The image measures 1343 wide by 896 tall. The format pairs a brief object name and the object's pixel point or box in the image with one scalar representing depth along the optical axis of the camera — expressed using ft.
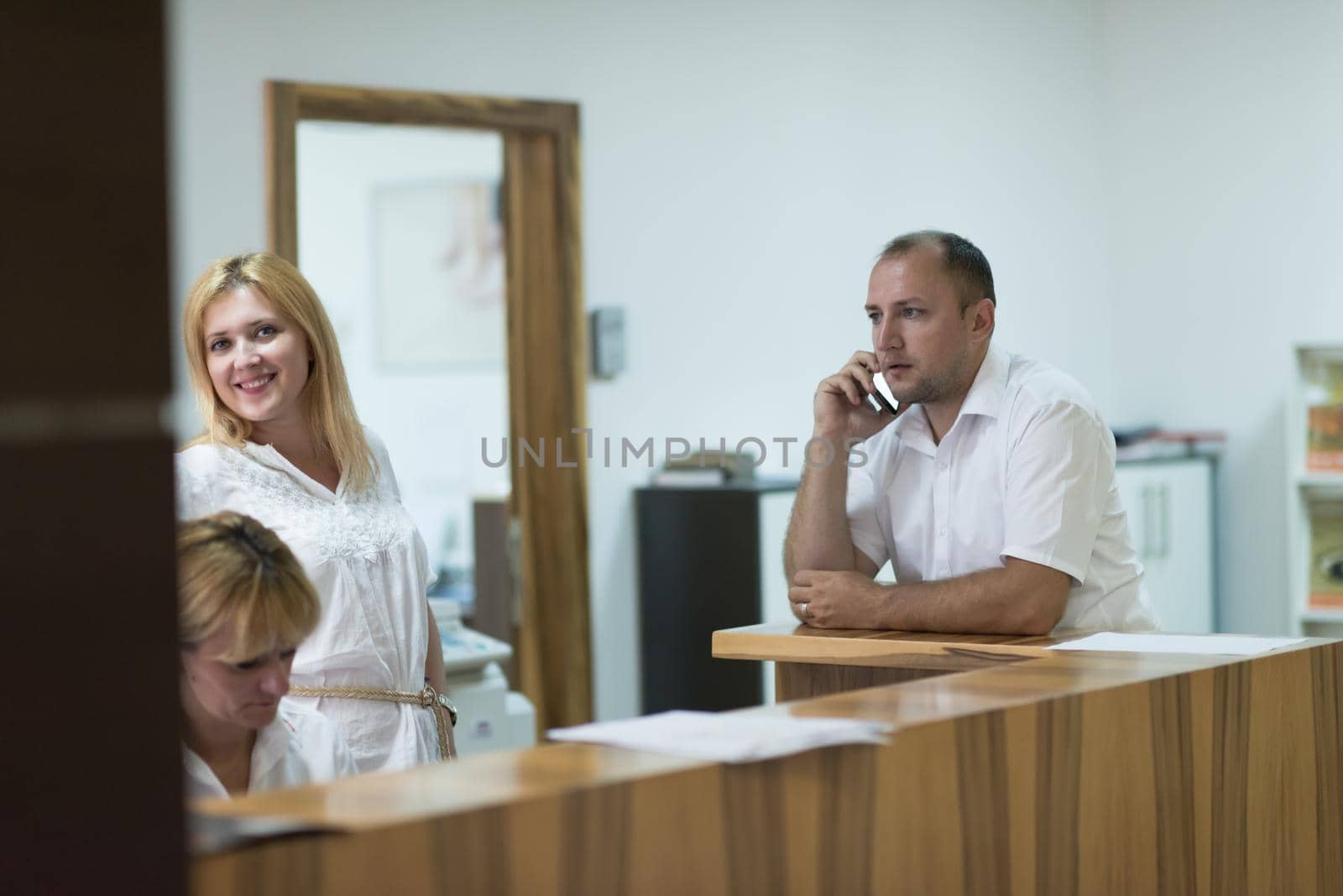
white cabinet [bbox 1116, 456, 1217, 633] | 18.42
